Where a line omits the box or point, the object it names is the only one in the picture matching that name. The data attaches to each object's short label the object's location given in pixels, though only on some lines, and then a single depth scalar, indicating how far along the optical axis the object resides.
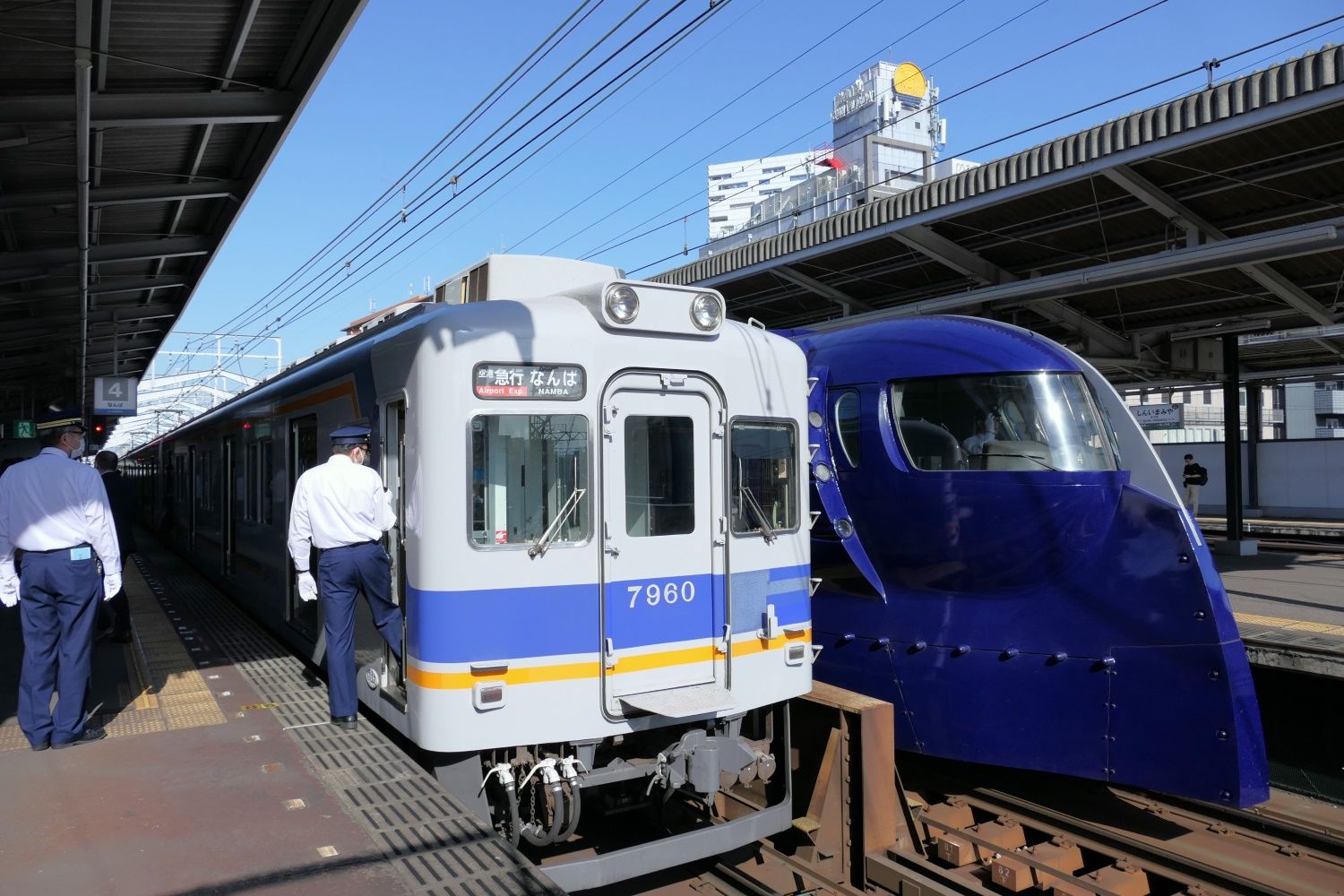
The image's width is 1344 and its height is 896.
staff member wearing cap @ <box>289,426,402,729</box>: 5.50
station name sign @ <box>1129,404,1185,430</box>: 30.03
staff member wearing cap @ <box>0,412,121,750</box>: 5.14
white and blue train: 4.72
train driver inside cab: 6.85
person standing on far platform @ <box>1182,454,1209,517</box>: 19.05
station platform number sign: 21.64
